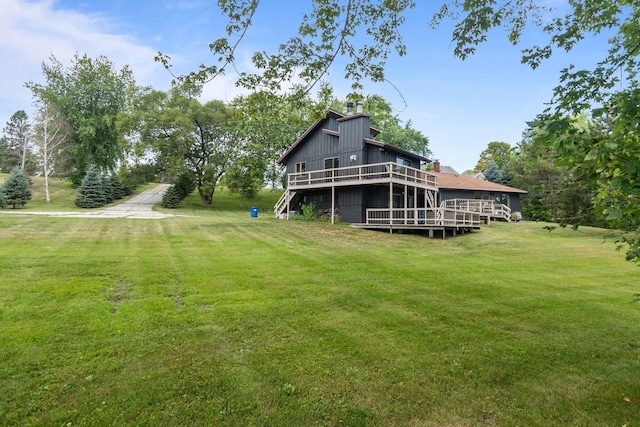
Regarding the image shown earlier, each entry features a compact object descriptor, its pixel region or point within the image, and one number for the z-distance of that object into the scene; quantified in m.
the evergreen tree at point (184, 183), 31.23
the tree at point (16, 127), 53.94
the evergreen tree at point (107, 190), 29.77
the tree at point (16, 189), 23.77
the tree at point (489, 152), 61.78
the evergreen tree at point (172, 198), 29.97
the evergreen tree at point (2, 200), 23.08
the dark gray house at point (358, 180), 18.28
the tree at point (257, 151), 30.92
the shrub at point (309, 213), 21.27
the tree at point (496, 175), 37.12
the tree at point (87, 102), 36.28
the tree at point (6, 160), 47.83
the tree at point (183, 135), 30.72
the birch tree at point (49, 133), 29.29
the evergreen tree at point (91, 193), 27.06
